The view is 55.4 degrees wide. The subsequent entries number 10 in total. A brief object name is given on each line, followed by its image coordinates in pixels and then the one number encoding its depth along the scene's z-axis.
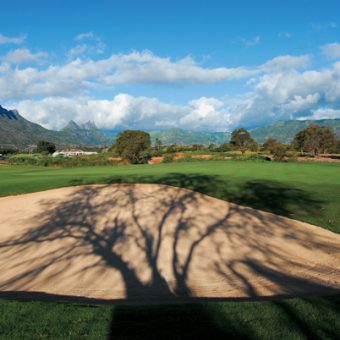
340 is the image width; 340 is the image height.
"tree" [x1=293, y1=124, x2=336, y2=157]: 83.81
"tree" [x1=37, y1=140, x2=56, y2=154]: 129.20
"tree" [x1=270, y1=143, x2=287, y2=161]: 69.00
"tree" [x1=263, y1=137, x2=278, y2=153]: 94.24
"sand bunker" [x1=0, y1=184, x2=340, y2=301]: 8.35
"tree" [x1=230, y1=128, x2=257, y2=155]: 95.62
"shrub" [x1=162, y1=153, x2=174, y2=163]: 67.69
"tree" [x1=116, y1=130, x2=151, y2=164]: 74.25
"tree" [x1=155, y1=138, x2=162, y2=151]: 105.56
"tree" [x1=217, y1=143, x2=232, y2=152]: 97.31
